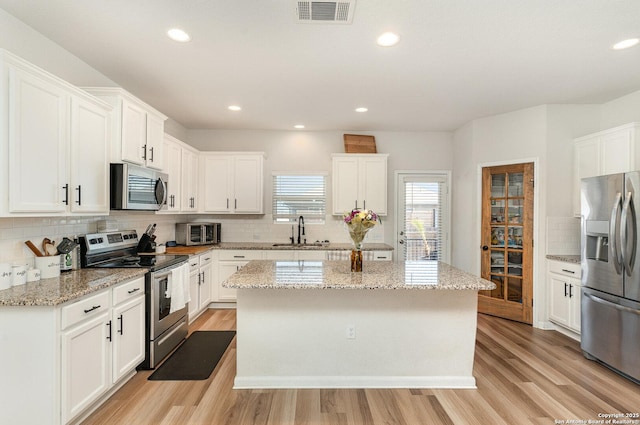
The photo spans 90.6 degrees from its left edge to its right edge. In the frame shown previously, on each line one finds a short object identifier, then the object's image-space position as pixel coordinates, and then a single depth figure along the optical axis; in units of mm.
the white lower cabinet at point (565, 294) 3580
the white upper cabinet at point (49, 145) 1930
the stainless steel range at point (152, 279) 2842
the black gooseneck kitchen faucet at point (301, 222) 5292
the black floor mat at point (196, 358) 2816
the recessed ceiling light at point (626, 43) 2527
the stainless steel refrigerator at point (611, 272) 2732
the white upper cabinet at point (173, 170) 4012
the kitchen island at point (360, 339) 2629
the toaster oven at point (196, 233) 4609
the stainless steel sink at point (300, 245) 4742
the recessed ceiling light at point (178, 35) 2438
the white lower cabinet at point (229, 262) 4648
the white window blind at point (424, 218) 5379
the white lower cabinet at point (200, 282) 3981
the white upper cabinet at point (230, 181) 4996
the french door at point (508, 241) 4203
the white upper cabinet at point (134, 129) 2867
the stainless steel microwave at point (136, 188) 2881
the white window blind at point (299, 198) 5359
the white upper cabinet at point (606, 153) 3248
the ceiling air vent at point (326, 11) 2076
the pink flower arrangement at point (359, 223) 2680
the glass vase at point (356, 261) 2768
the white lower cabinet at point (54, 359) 1860
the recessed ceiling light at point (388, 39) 2451
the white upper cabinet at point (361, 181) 5031
